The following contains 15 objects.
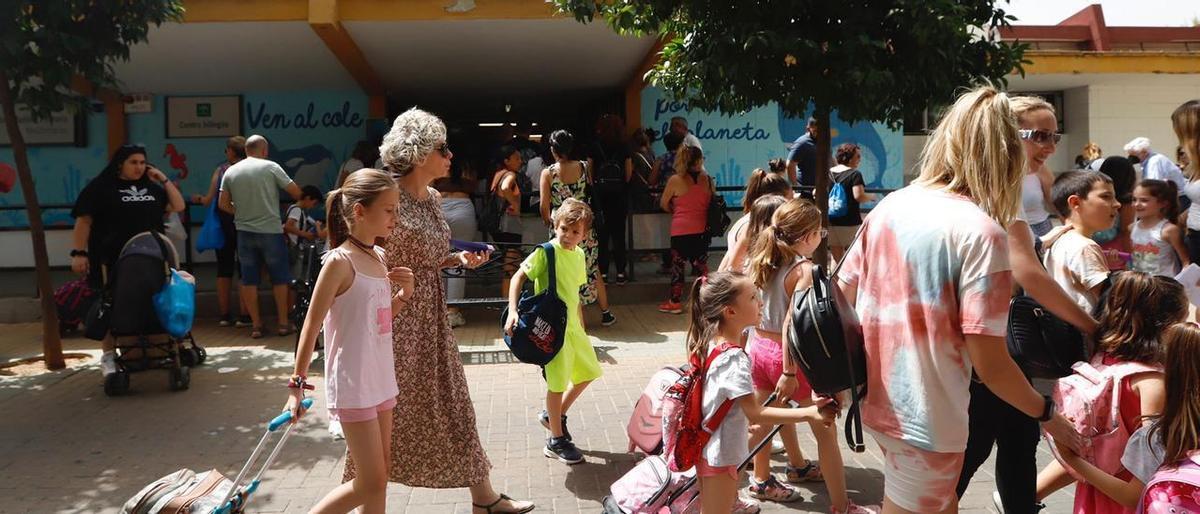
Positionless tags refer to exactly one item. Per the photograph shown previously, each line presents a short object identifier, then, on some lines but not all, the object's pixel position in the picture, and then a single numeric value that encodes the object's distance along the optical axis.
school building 10.45
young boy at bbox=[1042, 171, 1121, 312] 3.77
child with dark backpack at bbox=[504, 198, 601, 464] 5.07
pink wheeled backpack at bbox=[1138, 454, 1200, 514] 2.79
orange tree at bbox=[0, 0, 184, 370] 6.97
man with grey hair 7.04
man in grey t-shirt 8.75
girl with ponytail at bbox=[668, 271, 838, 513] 3.39
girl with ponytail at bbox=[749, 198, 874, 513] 4.10
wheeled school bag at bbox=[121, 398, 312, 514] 3.10
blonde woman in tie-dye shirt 2.38
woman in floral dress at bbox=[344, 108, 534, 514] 3.88
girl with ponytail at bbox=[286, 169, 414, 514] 3.37
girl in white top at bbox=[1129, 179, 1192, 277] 4.99
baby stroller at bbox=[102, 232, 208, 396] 6.82
